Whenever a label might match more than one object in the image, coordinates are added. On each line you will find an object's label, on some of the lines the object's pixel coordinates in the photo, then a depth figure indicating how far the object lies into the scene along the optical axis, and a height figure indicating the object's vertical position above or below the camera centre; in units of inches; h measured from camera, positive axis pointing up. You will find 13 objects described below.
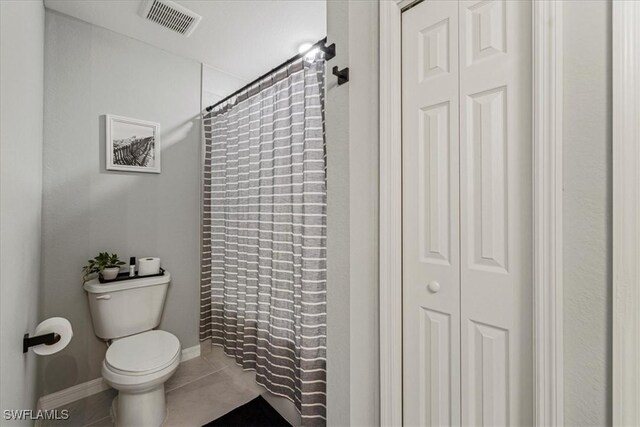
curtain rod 40.6 +32.5
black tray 70.6 -17.0
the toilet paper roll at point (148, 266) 76.7 -14.9
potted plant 71.1 -14.1
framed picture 76.3 +18.6
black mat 63.7 -47.2
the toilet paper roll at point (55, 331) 37.0 -15.8
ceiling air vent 66.5 +48.0
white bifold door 26.2 -0.1
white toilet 56.8 -30.5
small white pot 70.7 -15.4
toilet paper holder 33.8 -15.5
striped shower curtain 57.2 -5.5
